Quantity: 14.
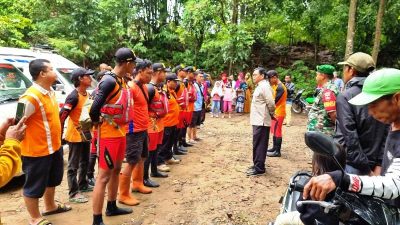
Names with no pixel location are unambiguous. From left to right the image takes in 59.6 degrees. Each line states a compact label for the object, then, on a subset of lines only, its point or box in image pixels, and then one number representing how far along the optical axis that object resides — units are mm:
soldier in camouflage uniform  4426
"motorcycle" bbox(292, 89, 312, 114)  15352
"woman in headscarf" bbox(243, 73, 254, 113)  15500
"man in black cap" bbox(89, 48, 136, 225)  3930
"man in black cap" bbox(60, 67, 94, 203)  4961
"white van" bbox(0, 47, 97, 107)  7078
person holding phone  2219
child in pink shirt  14260
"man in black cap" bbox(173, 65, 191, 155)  7980
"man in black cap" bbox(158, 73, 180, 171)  6965
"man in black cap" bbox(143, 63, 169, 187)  5738
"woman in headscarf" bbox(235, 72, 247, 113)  15305
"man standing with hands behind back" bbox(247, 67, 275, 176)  6336
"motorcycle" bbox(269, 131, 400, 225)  1704
